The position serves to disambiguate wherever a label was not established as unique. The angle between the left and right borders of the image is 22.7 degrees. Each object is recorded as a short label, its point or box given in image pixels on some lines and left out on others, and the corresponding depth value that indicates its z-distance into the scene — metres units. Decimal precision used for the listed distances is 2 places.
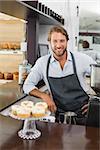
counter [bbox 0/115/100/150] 1.03
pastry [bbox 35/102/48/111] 1.13
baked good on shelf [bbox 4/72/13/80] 2.79
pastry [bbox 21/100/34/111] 1.11
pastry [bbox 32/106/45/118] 1.07
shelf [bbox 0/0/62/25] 1.65
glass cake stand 1.11
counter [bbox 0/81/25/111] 1.75
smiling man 1.70
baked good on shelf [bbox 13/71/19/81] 2.71
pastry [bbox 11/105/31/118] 1.05
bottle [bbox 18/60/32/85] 2.35
